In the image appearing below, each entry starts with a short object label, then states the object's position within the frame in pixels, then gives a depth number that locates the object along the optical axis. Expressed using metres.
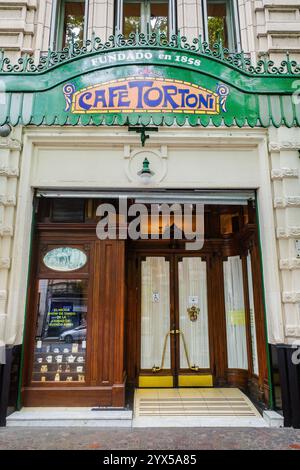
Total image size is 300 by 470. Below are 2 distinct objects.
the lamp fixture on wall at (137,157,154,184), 6.16
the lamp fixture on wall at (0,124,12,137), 6.16
